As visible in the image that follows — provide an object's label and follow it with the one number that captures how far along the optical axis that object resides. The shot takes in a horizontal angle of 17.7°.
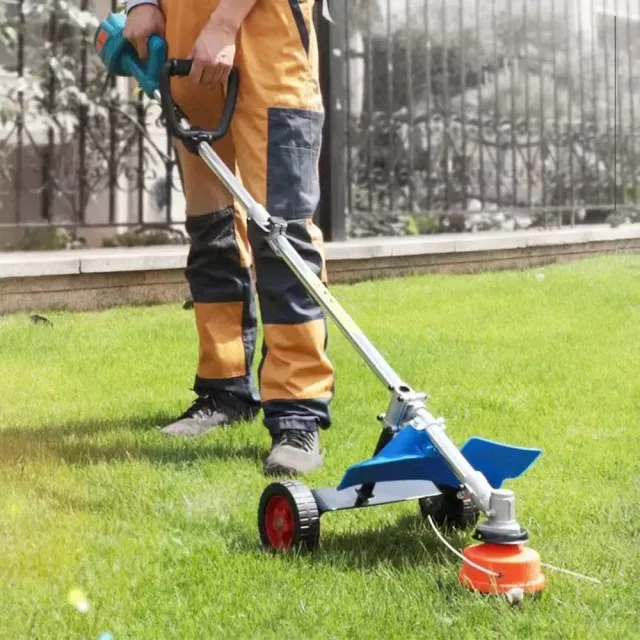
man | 5.22
